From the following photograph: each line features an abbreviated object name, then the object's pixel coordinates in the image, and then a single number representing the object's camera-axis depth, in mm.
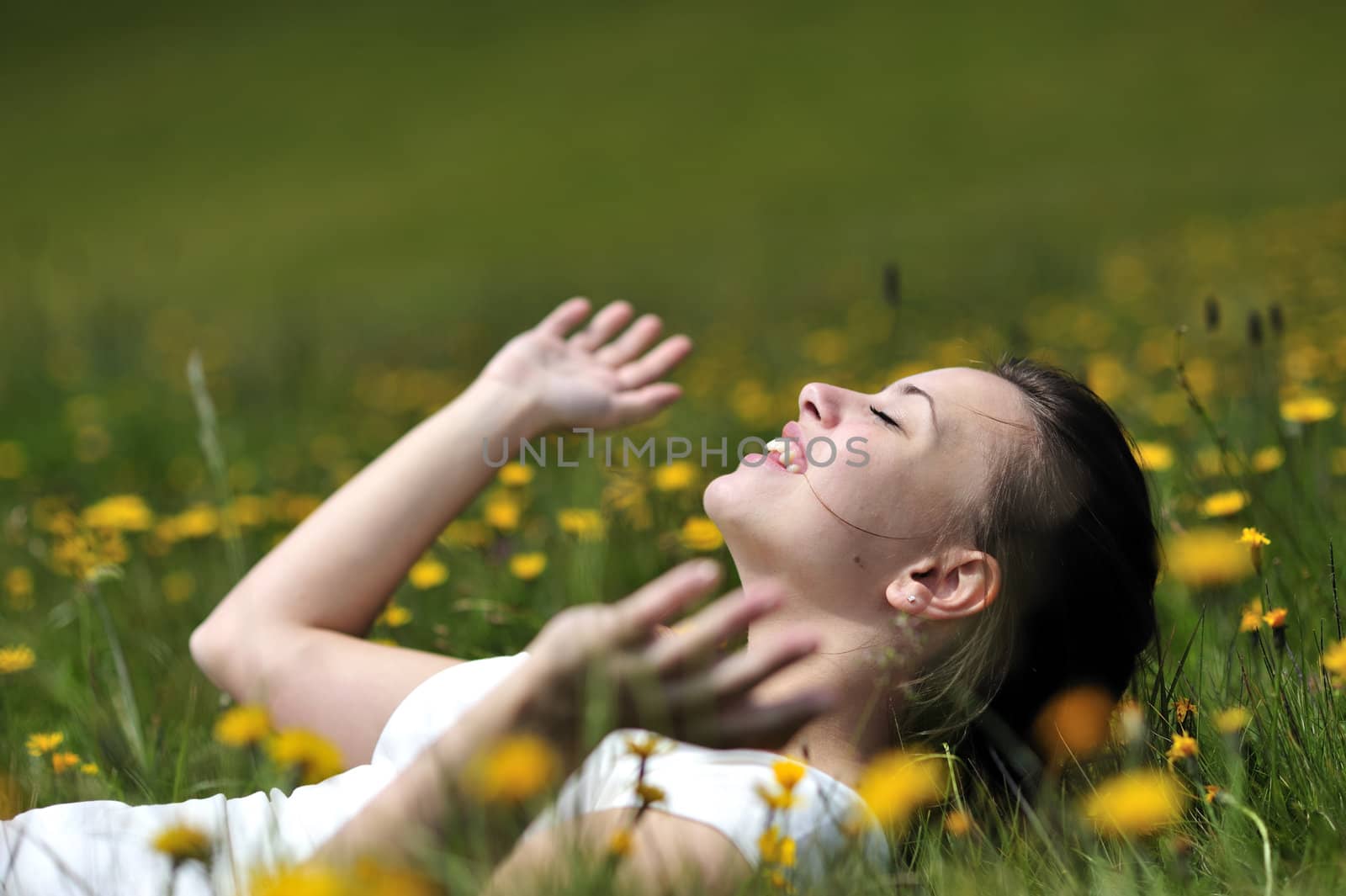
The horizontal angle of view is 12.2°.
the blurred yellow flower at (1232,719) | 3038
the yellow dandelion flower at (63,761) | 3137
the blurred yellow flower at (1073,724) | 3094
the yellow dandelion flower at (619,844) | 2904
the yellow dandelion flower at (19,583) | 3485
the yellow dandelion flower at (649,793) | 2929
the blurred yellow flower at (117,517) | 3508
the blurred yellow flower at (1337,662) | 3012
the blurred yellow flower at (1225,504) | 3182
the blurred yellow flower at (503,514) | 3400
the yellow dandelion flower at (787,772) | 2939
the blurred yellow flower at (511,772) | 2882
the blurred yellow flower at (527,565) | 3363
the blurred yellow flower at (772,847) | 2936
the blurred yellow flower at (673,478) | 3432
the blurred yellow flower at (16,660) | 3251
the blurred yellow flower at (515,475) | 3386
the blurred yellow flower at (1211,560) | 3069
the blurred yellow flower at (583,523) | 3371
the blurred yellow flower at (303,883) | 2845
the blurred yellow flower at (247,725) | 2929
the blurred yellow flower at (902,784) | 2970
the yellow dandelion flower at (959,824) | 3015
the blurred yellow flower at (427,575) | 3395
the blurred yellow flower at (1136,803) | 2962
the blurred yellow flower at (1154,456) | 3280
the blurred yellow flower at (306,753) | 2900
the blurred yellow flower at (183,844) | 2893
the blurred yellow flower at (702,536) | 3334
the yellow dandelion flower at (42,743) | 3152
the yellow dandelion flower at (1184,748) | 2994
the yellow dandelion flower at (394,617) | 3308
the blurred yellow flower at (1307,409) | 3234
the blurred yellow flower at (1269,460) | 3253
